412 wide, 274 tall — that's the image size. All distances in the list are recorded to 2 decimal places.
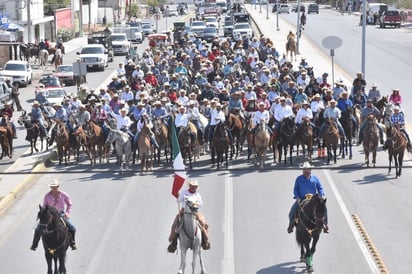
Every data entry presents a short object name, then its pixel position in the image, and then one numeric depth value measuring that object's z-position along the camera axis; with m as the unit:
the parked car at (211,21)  88.30
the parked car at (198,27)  80.43
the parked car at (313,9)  134.09
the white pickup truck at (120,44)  72.81
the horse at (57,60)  62.00
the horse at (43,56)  65.38
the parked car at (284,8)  134.50
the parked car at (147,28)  94.19
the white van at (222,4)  140.75
